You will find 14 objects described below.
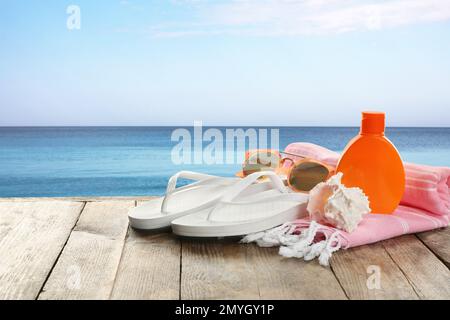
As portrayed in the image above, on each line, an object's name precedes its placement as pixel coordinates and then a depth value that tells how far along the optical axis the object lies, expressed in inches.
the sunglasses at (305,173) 48.4
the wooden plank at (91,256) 32.2
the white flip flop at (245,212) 39.3
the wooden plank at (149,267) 31.9
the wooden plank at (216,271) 31.8
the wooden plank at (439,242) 38.5
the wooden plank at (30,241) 33.6
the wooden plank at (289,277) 31.4
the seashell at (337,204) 39.4
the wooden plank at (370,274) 31.7
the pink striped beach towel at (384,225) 37.9
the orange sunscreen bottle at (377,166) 44.0
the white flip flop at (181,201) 42.3
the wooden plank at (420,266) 32.4
